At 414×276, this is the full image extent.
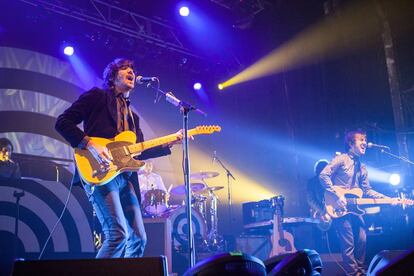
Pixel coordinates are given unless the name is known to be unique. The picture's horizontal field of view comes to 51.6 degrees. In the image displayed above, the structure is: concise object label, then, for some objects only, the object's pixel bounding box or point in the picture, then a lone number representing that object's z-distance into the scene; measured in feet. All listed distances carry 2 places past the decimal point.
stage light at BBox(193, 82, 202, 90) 36.86
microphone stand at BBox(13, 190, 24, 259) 20.20
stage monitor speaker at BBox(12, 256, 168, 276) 6.49
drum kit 24.77
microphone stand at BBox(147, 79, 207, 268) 12.31
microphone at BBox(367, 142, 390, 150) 22.29
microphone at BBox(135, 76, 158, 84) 13.89
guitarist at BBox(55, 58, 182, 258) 11.77
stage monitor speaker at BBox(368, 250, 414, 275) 4.93
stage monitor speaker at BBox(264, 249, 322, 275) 6.66
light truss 27.53
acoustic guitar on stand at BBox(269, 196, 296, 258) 25.26
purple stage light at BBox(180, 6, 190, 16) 30.19
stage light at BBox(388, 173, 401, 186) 24.10
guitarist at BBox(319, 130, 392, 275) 20.21
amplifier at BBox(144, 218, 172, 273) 21.04
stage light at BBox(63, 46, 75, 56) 29.63
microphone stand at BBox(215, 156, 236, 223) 33.06
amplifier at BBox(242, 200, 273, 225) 28.71
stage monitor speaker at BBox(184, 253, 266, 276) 5.99
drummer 28.45
